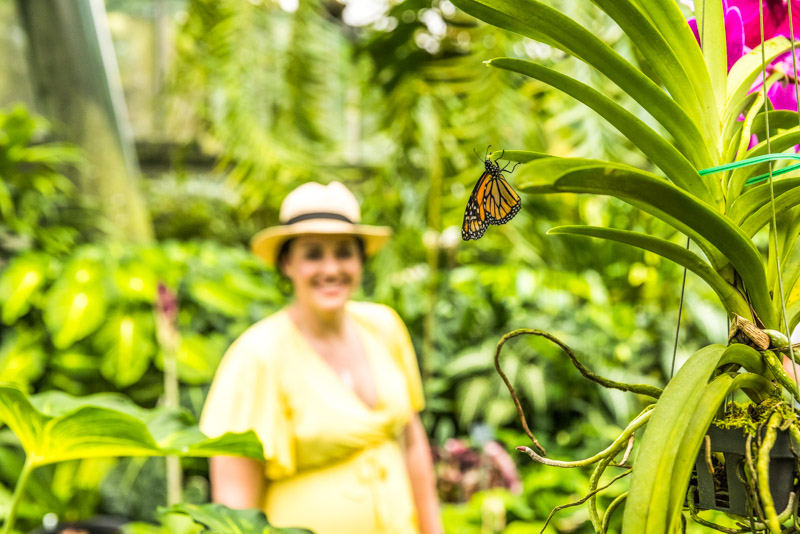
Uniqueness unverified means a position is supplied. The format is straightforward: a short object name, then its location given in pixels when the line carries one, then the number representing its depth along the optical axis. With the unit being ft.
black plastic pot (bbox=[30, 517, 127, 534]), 7.64
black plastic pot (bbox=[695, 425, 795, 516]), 1.36
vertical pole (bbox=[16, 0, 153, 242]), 10.73
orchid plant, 1.19
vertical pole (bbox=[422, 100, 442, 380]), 9.05
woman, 4.60
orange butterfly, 1.59
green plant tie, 1.27
